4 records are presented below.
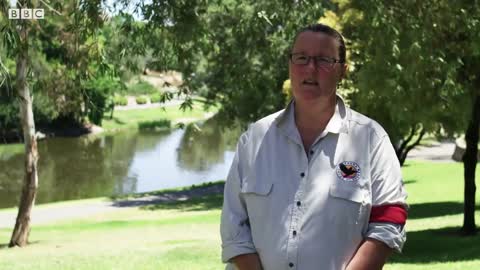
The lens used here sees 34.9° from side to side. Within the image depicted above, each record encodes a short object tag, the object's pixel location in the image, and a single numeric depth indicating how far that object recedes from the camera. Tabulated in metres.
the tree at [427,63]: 9.62
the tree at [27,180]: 15.49
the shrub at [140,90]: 77.56
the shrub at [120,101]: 74.56
